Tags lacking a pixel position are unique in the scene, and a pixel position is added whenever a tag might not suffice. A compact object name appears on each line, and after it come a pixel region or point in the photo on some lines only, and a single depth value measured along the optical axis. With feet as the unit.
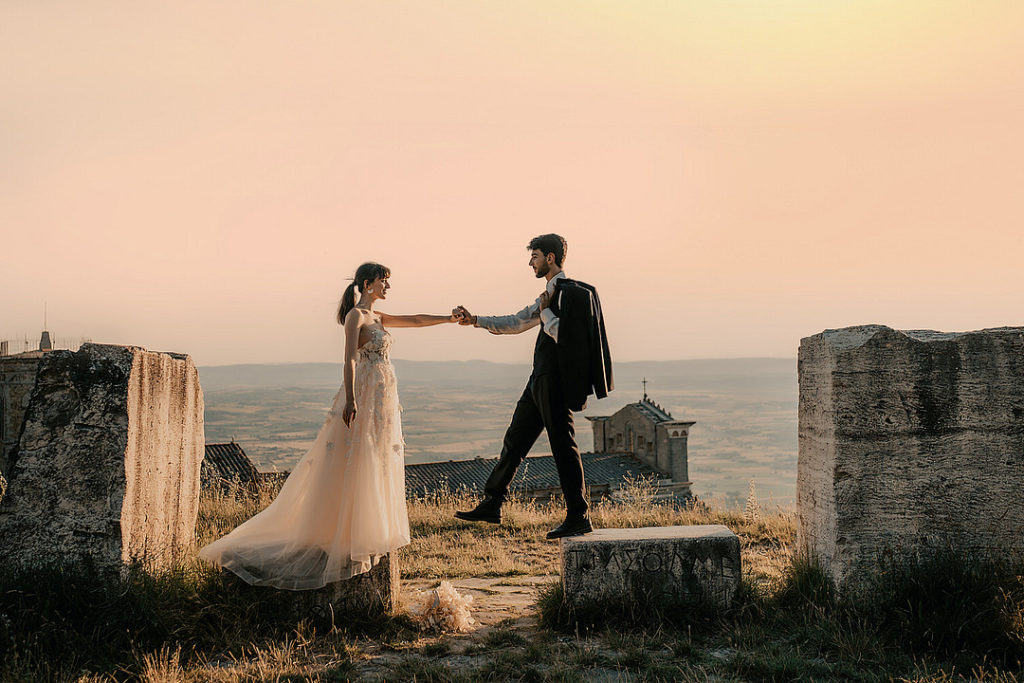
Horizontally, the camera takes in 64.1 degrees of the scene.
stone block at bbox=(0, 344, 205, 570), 18.45
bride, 19.92
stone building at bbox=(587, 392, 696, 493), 130.72
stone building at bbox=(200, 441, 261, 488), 97.76
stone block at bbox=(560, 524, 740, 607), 19.95
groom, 20.85
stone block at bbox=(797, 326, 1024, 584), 19.92
